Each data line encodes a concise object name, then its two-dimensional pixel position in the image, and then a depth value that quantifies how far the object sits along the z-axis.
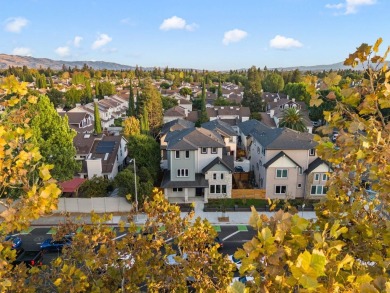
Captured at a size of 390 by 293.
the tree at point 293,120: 46.16
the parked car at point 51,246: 21.88
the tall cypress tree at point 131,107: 56.97
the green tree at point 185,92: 99.56
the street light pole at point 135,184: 26.16
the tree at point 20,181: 4.51
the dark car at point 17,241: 22.25
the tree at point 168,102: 73.13
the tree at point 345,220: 3.27
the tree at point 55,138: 24.47
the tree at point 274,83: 115.38
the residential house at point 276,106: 53.58
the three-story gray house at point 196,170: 29.12
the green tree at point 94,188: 29.06
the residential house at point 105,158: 32.31
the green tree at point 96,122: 46.23
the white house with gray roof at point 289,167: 29.38
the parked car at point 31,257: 19.96
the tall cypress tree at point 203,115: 56.79
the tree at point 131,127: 40.97
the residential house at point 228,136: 39.29
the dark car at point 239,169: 37.56
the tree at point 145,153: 32.91
